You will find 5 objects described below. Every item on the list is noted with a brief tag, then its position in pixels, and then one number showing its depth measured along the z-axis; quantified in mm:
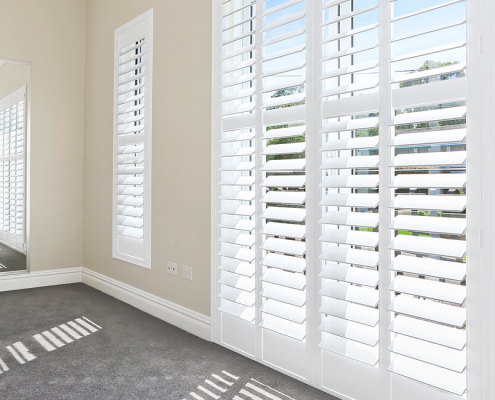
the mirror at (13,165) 4277
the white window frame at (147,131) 3512
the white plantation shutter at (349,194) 1698
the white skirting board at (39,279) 4277
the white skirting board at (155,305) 2984
